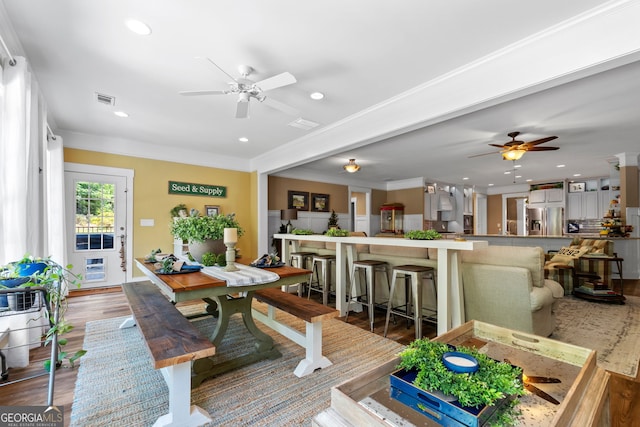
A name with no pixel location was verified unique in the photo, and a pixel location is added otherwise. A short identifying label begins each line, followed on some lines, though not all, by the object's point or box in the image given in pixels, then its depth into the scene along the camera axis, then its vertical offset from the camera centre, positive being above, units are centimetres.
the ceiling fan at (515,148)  433 +100
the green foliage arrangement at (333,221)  820 -21
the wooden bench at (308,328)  222 -93
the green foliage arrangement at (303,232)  455 -29
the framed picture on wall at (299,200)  748 +37
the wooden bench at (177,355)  154 -76
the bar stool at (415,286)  284 -77
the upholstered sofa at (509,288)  258 -72
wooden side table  425 -120
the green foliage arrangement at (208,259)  252 -39
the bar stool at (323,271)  398 -89
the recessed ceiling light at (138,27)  219 +148
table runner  198 -45
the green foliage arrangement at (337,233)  389 -26
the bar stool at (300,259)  456 -74
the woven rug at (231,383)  176 -124
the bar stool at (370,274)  326 -75
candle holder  232 -34
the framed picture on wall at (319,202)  796 +33
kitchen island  575 -68
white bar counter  258 -61
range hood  936 +33
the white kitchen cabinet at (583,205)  832 +22
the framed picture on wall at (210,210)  608 +10
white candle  229 -17
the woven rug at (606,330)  252 -132
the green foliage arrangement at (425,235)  284 -22
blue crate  74 -54
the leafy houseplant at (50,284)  154 -37
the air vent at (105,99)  341 +142
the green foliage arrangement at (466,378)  77 -48
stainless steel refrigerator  894 -27
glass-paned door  483 -21
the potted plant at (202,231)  244 -14
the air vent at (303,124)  396 +129
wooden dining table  186 -55
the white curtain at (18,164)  222 +42
